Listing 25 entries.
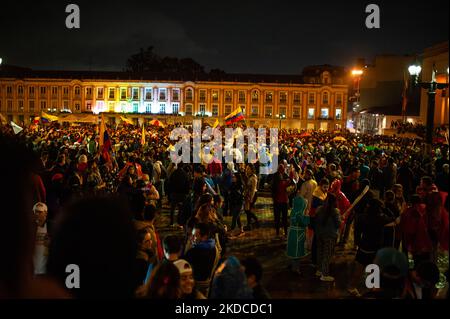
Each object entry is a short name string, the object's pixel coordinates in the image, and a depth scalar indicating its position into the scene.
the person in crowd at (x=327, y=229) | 6.29
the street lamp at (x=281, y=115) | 77.11
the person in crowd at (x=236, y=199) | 9.14
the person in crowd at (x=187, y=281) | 3.39
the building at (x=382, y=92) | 43.38
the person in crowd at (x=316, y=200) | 7.37
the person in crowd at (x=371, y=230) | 5.84
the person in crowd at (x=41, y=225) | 4.43
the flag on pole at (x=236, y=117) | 21.25
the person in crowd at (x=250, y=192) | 9.49
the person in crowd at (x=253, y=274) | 3.38
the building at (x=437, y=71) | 28.86
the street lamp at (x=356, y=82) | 55.30
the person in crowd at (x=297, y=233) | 6.88
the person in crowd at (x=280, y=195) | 8.86
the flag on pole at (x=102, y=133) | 11.79
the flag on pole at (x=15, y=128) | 15.16
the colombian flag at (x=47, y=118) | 27.14
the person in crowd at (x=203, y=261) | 4.22
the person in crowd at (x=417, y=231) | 5.74
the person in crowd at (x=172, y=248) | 3.94
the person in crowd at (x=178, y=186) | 9.52
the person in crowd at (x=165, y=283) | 2.88
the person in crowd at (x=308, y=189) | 7.92
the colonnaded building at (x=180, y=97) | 77.31
